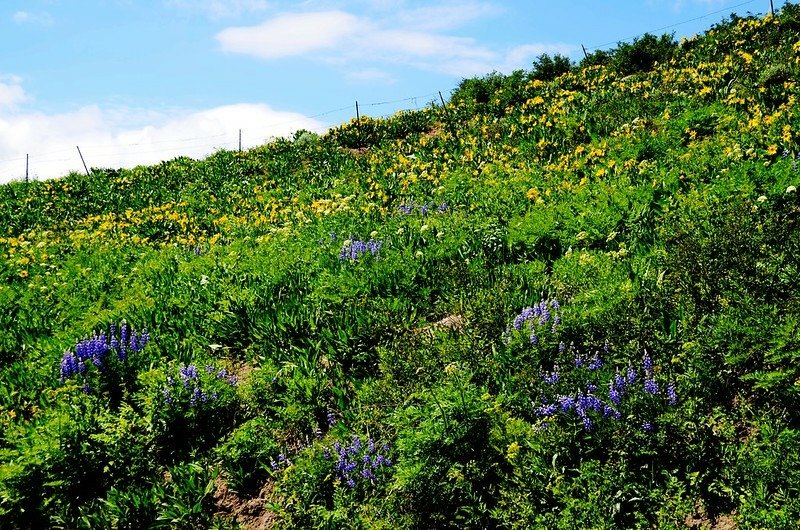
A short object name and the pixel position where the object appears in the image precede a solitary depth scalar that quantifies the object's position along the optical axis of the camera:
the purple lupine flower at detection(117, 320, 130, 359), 5.66
